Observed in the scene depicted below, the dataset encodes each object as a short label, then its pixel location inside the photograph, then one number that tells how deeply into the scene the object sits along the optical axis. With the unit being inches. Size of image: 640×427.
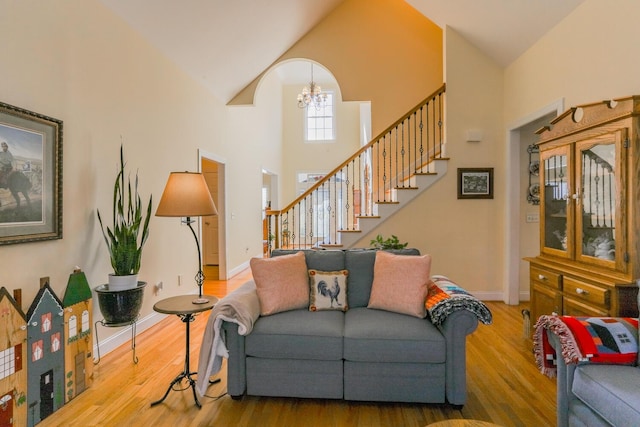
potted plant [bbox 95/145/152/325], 110.4
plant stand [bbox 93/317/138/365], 110.3
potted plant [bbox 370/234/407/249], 158.4
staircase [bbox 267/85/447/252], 191.5
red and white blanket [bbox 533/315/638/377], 72.3
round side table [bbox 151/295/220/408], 93.1
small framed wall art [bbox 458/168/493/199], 189.6
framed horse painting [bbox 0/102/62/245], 88.6
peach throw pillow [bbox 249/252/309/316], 102.8
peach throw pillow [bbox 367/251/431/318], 101.3
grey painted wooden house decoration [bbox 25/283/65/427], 85.4
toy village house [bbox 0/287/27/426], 78.2
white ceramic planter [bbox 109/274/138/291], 114.0
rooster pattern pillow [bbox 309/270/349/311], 108.5
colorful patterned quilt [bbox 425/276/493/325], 88.8
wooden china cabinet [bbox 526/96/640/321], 87.0
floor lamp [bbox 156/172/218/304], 99.0
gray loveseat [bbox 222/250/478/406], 88.8
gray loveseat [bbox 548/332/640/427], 60.4
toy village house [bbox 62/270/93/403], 96.4
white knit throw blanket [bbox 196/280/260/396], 89.7
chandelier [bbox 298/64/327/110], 332.5
